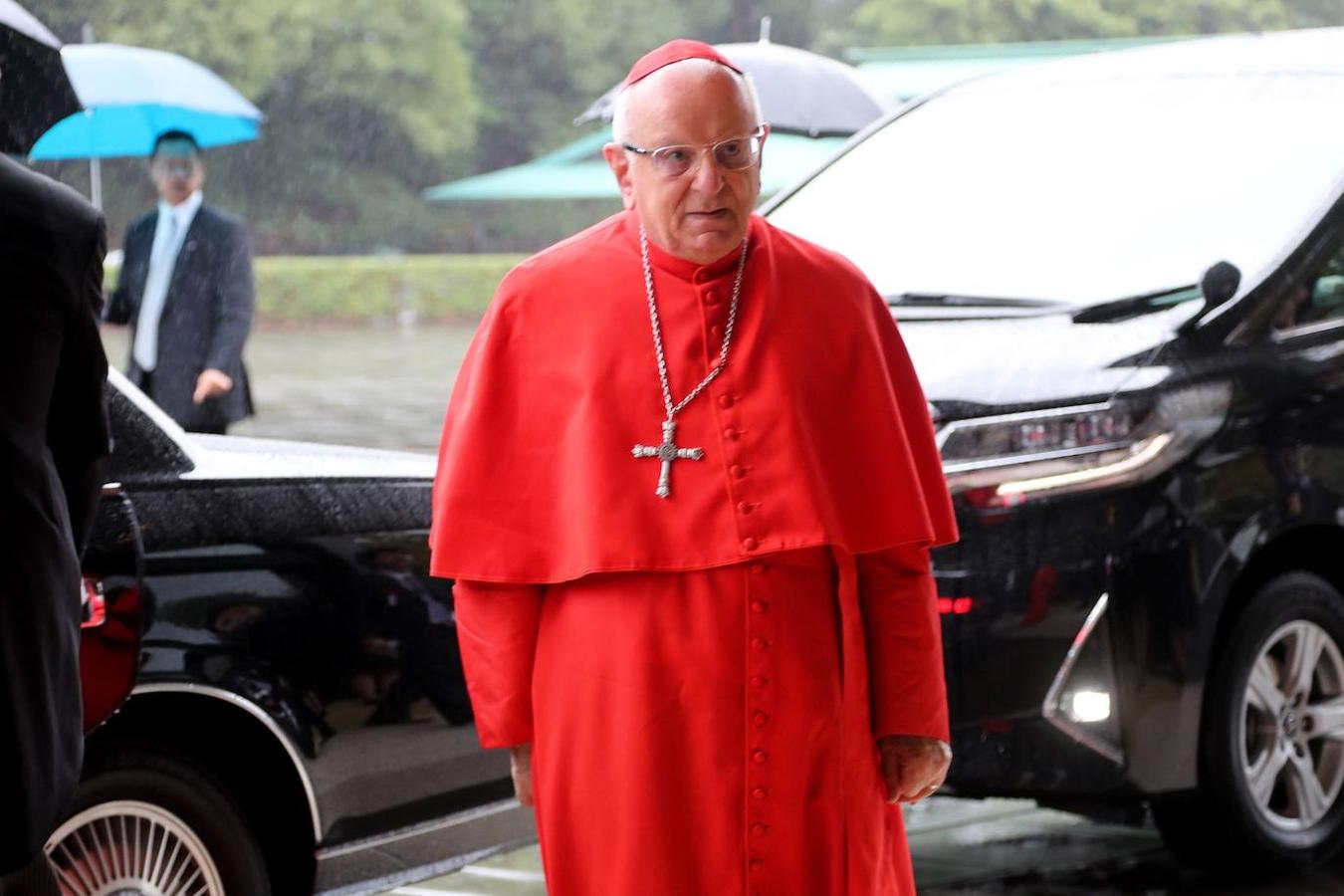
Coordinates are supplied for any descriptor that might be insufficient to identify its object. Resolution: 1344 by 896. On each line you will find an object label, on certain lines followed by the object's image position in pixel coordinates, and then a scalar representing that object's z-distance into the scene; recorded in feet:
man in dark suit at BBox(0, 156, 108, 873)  16.79
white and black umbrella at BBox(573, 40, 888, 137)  69.46
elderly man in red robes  19.61
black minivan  32.07
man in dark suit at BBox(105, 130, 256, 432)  53.31
